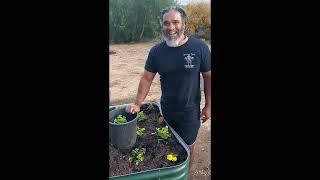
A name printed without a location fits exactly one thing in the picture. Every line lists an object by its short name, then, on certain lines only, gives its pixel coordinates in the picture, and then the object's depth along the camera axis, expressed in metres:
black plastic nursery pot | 1.24
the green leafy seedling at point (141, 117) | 1.67
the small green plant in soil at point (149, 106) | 1.83
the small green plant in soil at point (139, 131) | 1.48
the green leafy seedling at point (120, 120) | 1.35
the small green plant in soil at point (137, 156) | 1.26
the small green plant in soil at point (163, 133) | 1.43
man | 1.72
